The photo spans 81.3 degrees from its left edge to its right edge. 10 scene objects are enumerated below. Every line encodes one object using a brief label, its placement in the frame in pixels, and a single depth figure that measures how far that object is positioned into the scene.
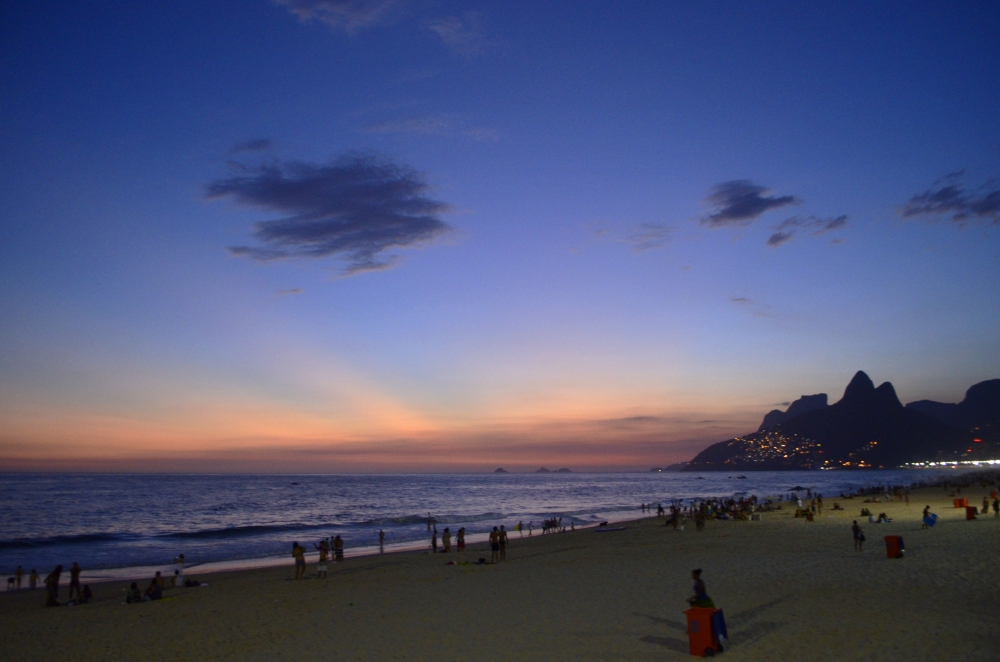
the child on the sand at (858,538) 22.17
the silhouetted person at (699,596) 11.10
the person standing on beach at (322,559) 22.92
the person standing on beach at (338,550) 28.14
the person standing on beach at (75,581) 20.64
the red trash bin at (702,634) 10.45
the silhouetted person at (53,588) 19.43
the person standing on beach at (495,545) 26.66
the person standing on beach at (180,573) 22.11
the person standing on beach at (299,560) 22.94
